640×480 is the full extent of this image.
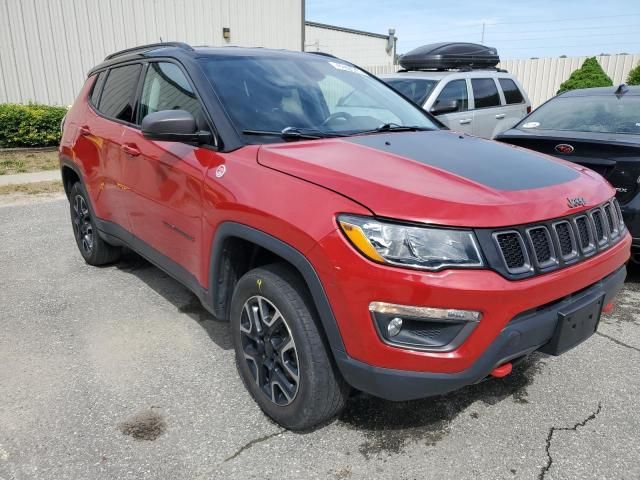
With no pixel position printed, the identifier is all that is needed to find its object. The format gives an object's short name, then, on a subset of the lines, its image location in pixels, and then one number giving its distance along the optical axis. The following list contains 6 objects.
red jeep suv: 1.98
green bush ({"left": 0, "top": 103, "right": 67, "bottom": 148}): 10.98
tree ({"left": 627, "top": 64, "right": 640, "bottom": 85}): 13.43
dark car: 3.93
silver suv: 7.52
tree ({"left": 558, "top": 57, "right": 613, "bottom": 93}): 14.06
